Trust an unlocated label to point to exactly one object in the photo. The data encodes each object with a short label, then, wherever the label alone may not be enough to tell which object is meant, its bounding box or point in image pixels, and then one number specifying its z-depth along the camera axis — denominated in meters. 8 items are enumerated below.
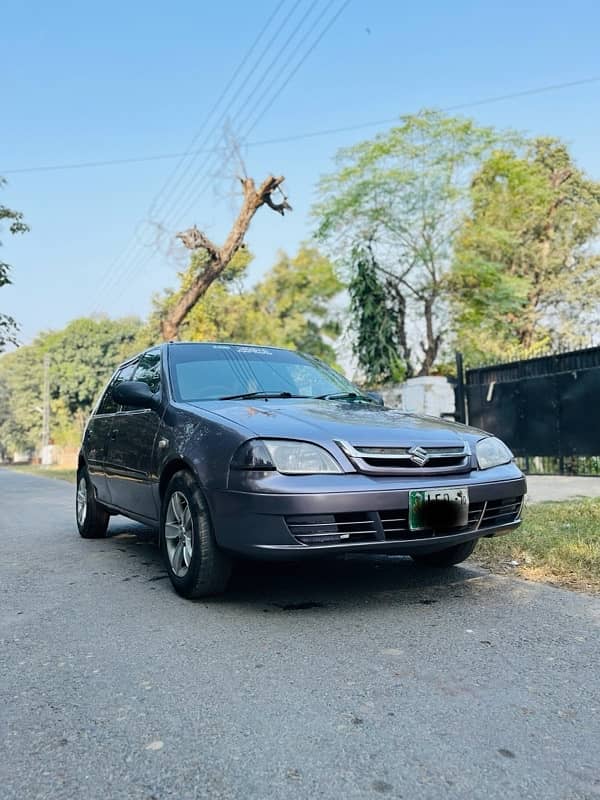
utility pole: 45.38
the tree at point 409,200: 24.39
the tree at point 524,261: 25.34
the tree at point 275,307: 32.97
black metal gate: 10.17
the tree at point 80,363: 48.56
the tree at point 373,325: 21.80
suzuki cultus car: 3.32
